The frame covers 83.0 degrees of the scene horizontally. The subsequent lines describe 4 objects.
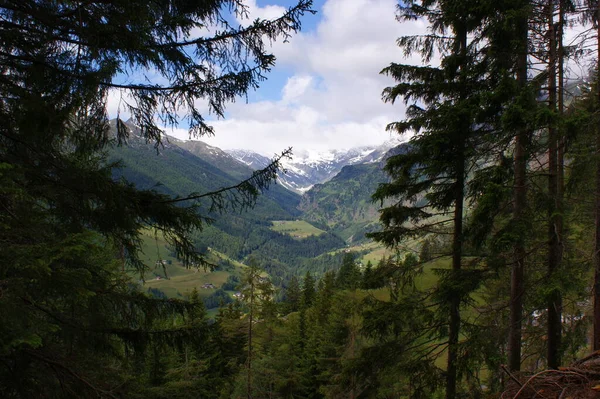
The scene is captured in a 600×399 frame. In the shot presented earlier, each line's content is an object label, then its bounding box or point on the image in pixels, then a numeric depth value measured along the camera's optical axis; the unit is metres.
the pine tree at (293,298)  43.06
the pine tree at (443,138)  7.20
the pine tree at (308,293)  38.66
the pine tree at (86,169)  3.74
